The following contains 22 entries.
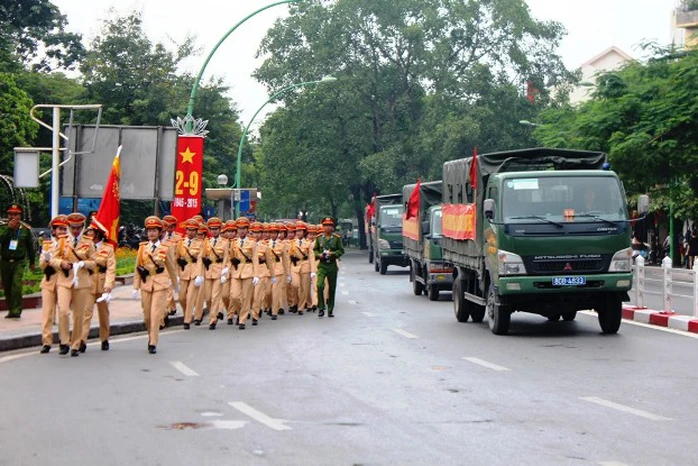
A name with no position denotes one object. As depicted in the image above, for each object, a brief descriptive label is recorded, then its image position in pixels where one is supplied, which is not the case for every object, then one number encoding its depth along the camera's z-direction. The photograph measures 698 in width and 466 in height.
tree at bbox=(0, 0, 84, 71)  58.50
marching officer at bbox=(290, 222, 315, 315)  24.83
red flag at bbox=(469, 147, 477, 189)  20.08
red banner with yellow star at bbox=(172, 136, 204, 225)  26.56
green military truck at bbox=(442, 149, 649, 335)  17.84
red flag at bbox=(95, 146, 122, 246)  19.89
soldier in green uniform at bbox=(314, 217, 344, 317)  23.17
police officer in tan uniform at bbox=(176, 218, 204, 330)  21.00
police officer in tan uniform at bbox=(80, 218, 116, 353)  15.71
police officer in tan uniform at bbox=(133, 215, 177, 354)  16.07
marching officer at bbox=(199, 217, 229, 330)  20.88
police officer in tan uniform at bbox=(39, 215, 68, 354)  15.55
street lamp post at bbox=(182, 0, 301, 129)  27.94
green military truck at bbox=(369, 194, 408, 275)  45.19
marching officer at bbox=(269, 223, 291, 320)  23.28
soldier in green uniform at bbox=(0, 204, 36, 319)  20.02
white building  111.62
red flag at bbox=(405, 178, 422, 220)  32.94
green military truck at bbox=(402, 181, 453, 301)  28.66
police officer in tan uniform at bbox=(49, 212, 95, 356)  15.53
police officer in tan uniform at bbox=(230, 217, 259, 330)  21.06
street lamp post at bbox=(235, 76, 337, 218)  45.50
